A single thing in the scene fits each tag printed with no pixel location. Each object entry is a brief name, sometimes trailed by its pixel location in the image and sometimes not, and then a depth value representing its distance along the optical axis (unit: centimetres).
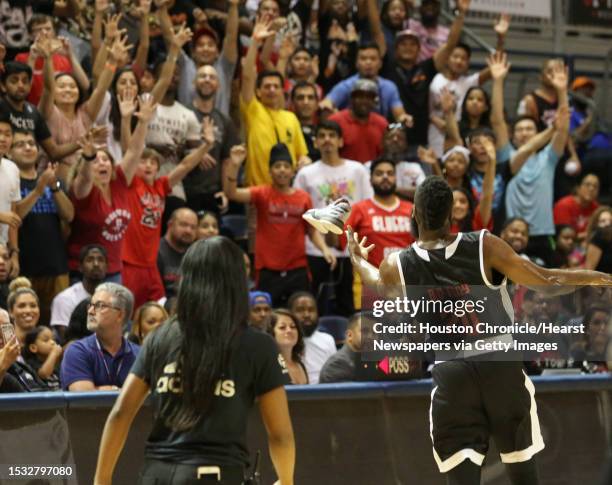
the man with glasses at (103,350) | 1568
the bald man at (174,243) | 2122
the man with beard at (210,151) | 2347
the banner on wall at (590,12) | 3534
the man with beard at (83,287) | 1922
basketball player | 1195
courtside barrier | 1435
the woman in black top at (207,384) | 859
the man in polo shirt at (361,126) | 2498
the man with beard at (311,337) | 1984
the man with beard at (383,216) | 2222
